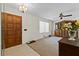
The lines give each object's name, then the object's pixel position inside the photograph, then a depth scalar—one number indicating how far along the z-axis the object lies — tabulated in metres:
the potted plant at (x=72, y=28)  1.76
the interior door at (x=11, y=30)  1.72
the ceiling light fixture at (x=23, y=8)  1.63
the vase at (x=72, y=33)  1.82
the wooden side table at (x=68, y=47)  1.54
